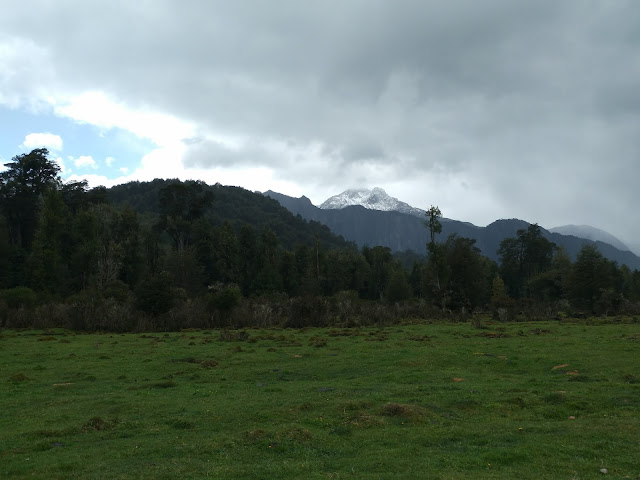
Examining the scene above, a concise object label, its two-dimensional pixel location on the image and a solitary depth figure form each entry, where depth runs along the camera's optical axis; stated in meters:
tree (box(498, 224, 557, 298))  103.31
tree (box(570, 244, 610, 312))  61.62
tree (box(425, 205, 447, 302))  66.40
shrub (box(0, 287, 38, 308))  46.53
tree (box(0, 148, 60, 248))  83.44
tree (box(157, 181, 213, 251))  98.19
